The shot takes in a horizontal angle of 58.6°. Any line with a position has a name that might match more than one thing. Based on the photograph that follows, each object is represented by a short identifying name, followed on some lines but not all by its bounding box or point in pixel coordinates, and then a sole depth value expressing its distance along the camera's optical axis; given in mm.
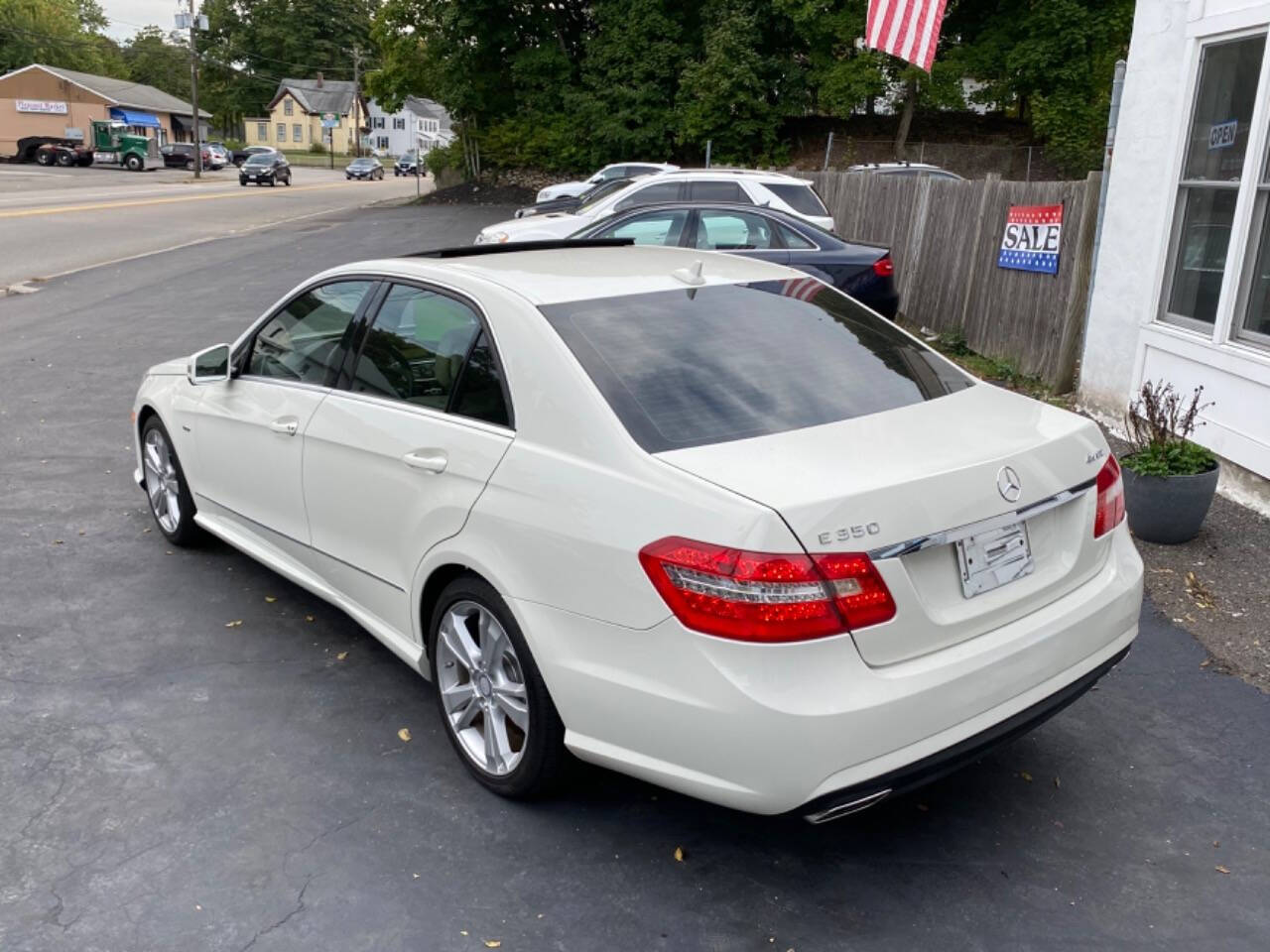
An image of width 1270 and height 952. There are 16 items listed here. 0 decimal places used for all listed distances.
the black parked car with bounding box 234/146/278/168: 76750
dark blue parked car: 10961
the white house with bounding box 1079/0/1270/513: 6750
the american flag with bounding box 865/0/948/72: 13969
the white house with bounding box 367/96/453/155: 125625
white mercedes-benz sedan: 2828
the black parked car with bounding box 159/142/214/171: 66875
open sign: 7105
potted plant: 5828
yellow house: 111812
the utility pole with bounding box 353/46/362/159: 107038
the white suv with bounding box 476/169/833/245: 14188
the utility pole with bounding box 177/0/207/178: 58531
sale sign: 9523
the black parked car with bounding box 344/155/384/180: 69912
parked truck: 61250
